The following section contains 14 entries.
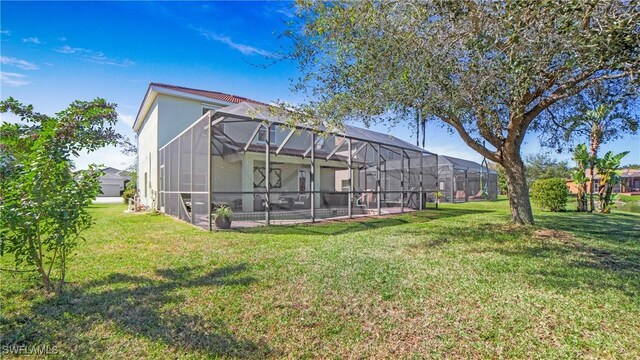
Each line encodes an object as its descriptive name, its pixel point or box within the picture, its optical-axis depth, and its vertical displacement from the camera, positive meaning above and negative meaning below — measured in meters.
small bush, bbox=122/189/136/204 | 22.14 -0.78
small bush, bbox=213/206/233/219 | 8.78 -0.88
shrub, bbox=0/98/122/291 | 3.30 -0.09
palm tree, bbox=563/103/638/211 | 7.89 +1.72
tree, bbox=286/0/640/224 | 3.74 +2.00
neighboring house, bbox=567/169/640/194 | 44.51 +0.10
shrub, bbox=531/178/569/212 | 14.30 -0.59
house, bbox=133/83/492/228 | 9.65 +0.91
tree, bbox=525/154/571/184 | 38.38 +1.94
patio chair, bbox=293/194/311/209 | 12.45 -0.79
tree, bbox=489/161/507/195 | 27.81 +0.12
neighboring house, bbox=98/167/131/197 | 42.85 -0.13
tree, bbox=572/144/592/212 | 13.84 +0.38
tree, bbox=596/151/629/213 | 13.67 +0.40
